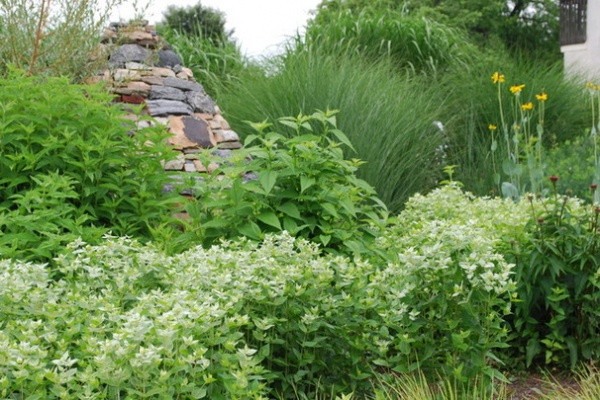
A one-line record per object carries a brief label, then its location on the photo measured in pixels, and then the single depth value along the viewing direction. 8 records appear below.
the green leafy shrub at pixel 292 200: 4.09
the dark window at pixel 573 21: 19.94
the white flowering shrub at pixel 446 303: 3.12
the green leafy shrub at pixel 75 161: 4.65
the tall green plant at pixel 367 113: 7.32
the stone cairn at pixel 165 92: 6.38
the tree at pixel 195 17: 19.58
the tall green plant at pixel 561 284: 4.00
